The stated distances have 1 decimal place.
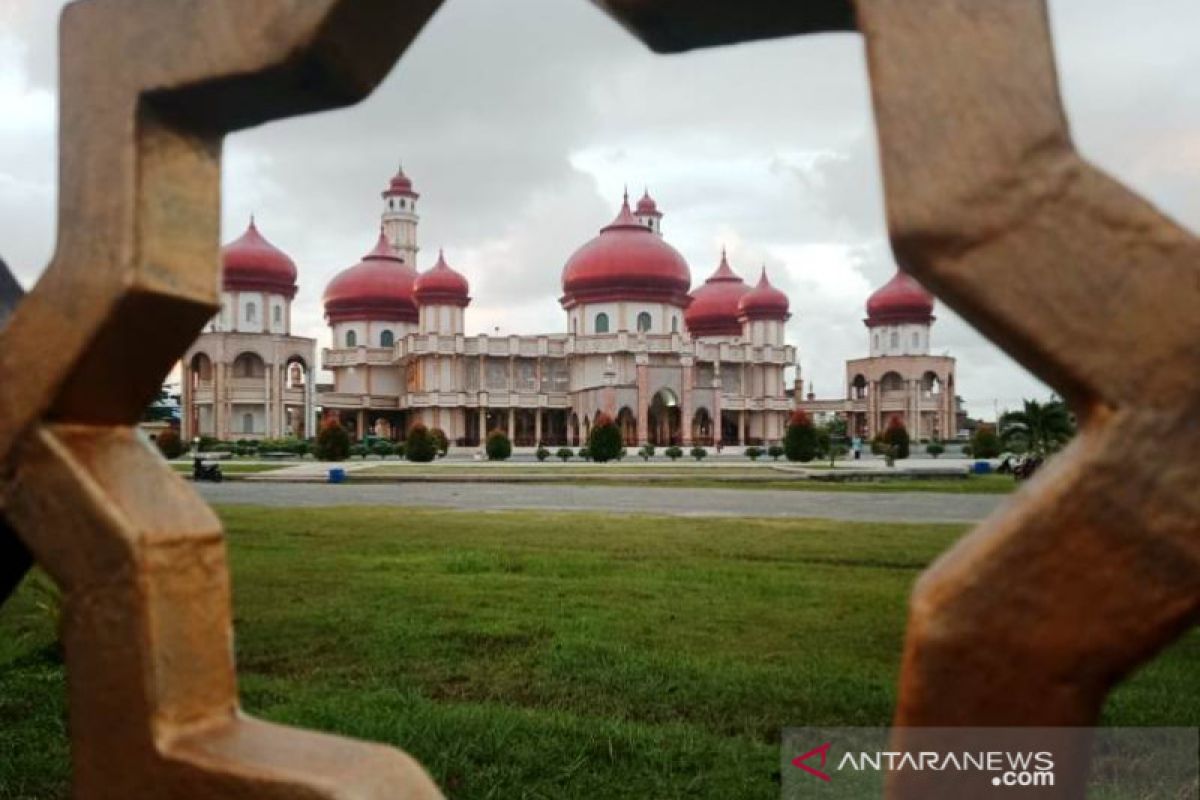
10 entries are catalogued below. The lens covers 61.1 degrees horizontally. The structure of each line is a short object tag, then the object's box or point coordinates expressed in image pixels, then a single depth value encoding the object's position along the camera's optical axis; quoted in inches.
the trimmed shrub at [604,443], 1144.8
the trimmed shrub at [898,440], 1246.9
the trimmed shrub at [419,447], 1157.1
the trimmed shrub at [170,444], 1185.9
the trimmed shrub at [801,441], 1098.7
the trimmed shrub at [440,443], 1412.5
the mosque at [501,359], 1723.7
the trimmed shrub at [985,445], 1266.0
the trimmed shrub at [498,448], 1240.8
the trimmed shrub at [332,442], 1165.7
